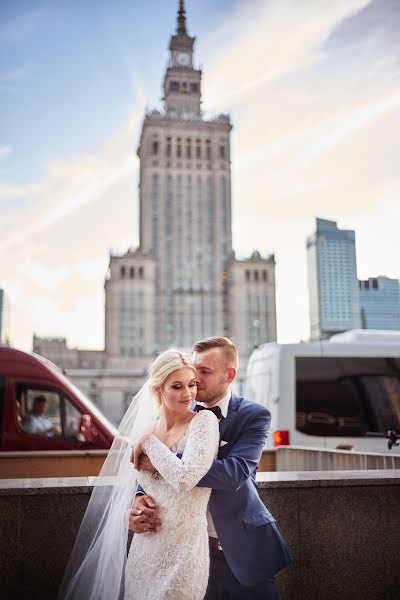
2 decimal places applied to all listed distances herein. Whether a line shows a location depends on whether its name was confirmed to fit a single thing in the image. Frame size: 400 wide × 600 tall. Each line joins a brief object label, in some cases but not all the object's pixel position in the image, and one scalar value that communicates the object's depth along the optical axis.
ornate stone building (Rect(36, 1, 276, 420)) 93.00
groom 2.62
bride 2.55
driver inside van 9.89
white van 10.04
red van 9.77
